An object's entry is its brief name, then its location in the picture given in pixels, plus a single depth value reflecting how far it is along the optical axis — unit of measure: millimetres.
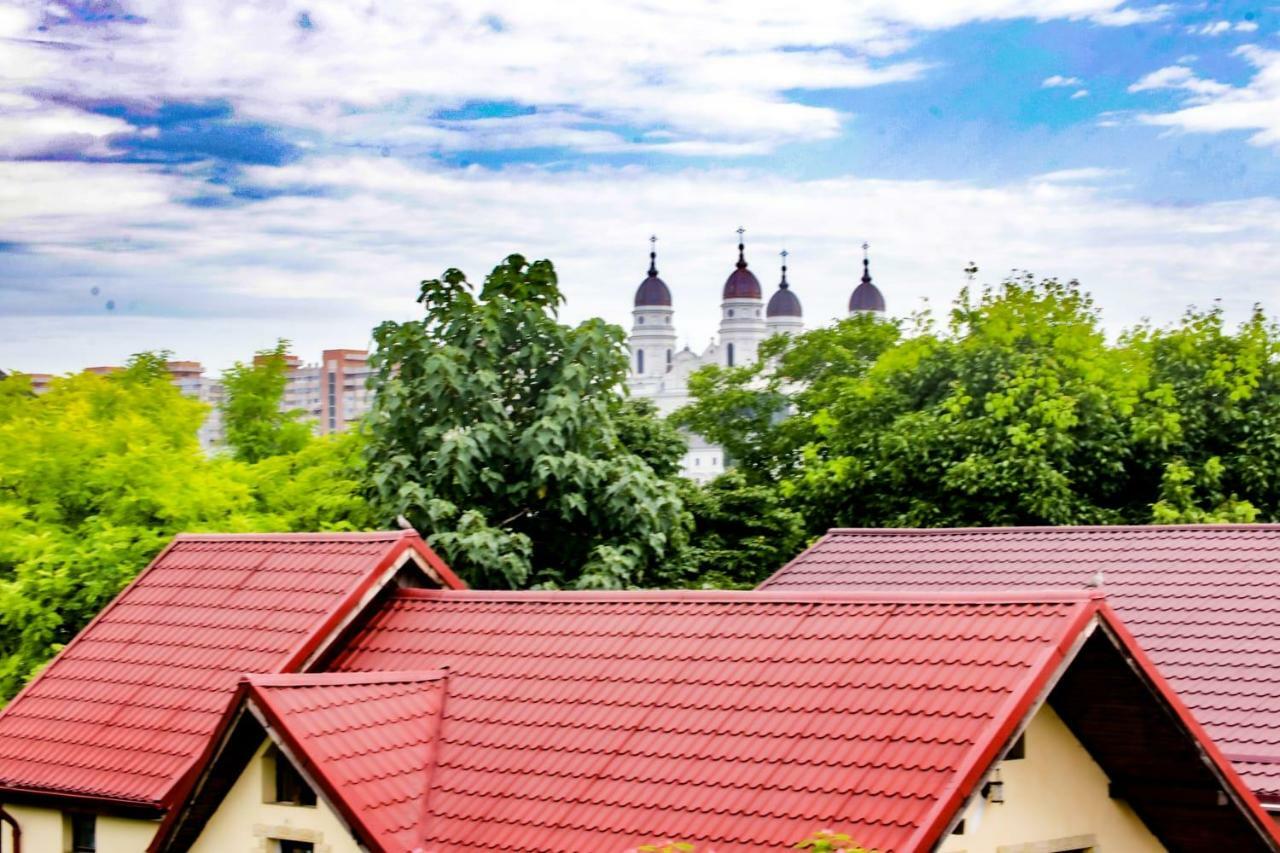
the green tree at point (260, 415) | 46812
